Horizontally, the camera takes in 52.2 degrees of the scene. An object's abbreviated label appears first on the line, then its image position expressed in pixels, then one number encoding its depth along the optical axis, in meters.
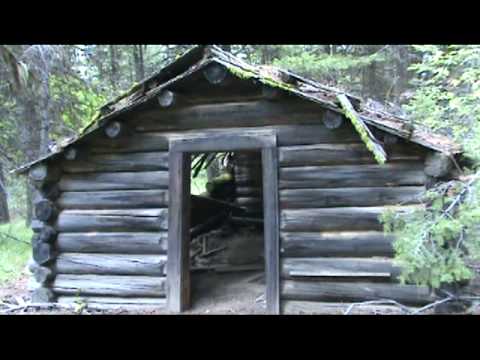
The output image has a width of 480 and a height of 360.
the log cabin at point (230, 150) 6.29
